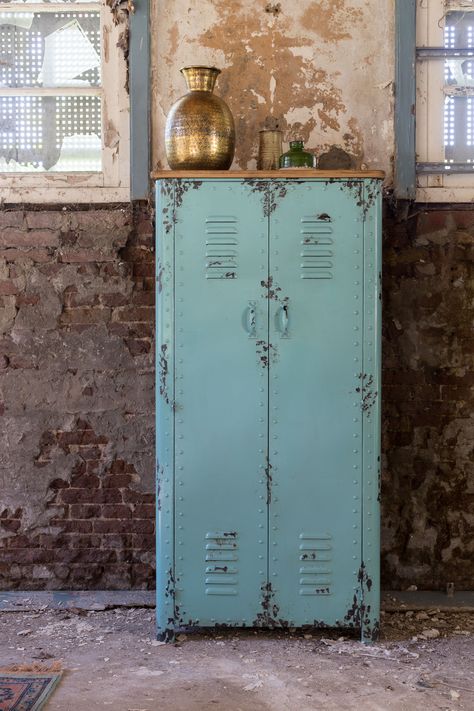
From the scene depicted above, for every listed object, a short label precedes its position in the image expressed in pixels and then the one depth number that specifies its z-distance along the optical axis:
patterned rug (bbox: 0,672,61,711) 2.67
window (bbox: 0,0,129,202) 3.78
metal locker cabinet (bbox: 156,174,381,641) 3.19
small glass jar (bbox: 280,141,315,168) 3.44
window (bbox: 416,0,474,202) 3.75
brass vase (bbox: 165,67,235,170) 3.29
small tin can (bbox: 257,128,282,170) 3.53
